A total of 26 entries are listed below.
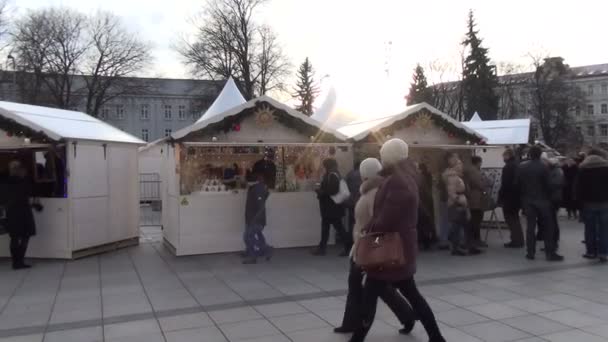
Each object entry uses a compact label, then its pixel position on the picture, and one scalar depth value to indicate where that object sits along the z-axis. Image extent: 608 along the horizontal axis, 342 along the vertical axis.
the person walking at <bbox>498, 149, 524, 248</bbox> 9.50
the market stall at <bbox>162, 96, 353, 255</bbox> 9.25
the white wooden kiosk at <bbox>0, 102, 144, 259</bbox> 8.98
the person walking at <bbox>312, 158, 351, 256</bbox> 8.67
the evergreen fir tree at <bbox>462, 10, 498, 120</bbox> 42.59
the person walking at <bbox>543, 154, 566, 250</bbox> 8.41
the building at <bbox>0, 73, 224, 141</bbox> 71.69
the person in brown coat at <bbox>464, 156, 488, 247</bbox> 9.23
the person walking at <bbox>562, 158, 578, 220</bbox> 11.87
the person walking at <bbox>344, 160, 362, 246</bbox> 9.11
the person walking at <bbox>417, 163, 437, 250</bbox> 9.10
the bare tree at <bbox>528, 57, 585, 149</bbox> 47.03
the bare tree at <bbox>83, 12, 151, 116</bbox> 37.16
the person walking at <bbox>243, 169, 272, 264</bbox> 8.63
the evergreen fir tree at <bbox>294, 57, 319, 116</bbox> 47.77
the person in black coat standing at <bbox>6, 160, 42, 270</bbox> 8.25
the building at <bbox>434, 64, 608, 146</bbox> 45.59
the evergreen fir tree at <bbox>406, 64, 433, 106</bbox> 46.16
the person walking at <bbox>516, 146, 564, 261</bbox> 8.02
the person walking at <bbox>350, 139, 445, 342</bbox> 3.93
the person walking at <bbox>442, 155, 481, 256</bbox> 8.66
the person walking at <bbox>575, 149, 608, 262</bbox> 7.95
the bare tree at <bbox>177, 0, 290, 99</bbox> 34.50
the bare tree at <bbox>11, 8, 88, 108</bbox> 31.82
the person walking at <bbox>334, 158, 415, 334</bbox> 4.35
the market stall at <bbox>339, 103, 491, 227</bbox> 10.12
